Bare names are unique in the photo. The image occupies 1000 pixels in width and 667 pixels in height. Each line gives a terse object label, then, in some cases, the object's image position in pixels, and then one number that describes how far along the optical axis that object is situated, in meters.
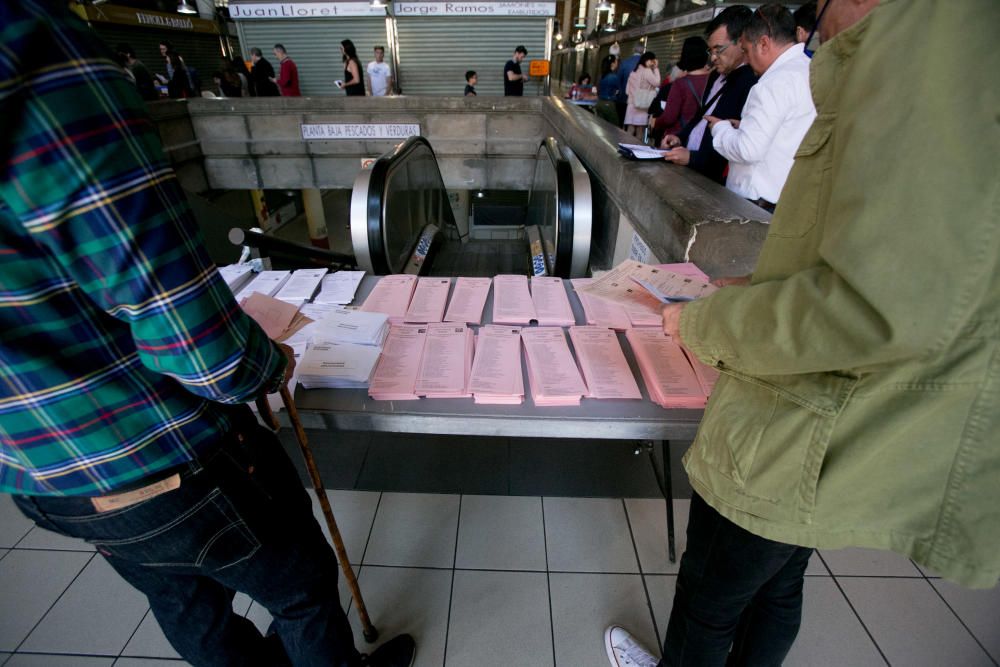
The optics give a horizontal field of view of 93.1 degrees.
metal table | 1.33
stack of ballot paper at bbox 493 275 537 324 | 1.77
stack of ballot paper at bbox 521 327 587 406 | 1.38
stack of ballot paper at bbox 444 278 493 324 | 1.79
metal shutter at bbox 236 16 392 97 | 10.64
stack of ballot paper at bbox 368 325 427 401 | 1.39
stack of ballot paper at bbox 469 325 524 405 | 1.39
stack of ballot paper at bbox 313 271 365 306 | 1.88
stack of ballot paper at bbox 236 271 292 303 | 1.92
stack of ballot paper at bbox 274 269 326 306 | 1.87
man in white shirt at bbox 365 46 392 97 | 9.50
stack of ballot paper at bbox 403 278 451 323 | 1.79
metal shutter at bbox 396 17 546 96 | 10.38
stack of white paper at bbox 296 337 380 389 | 1.40
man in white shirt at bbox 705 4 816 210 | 2.28
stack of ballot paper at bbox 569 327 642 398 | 1.41
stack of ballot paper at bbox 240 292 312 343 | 1.34
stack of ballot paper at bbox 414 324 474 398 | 1.41
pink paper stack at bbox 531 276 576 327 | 1.76
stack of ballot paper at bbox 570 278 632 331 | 1.75
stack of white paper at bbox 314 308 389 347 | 1.56
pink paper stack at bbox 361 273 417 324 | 1.81
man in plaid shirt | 0.62
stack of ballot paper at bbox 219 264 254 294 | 1.98
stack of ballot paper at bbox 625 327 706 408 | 1.37
